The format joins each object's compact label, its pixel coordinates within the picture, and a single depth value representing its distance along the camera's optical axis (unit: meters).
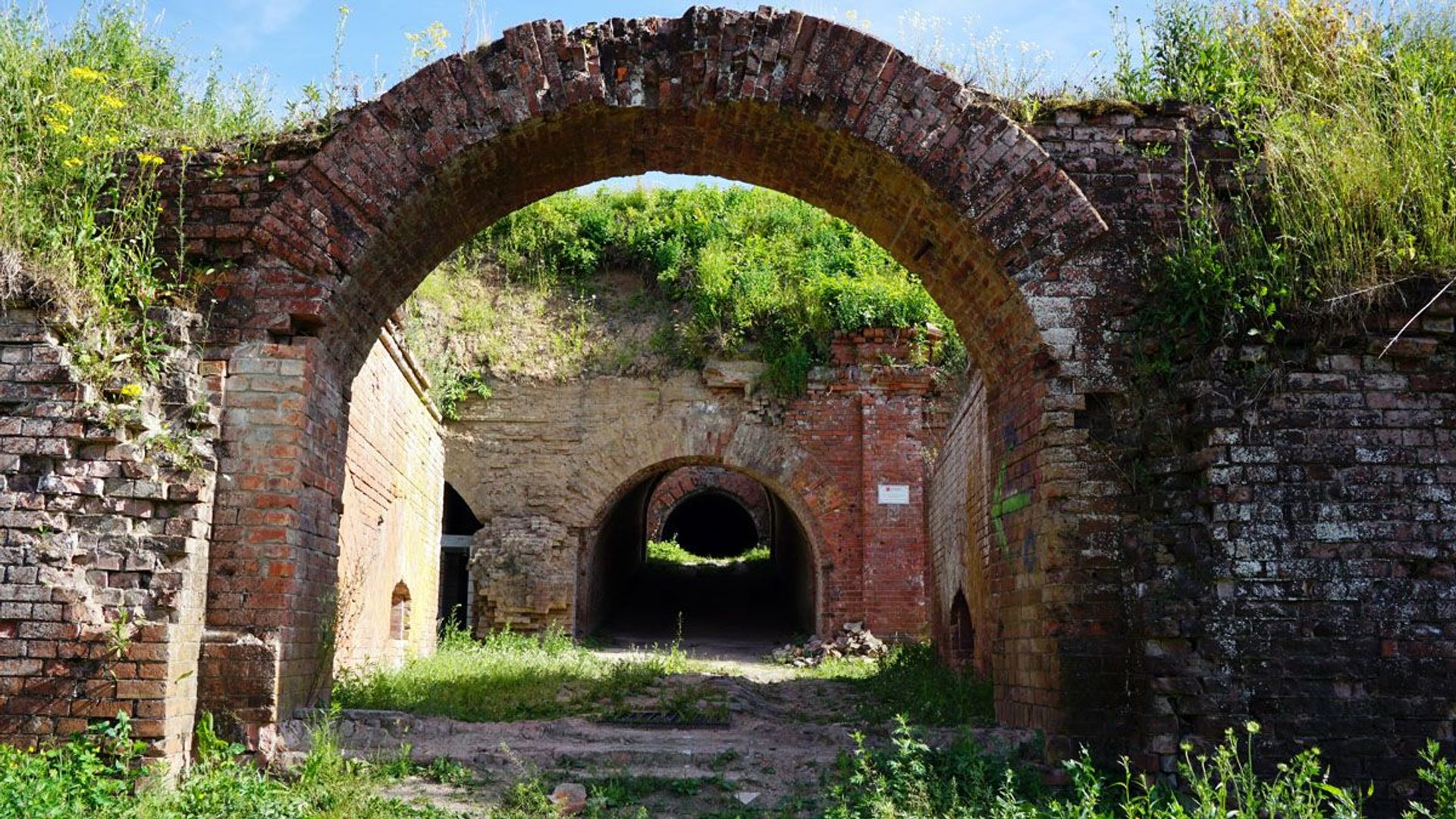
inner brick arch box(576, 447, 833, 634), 13.80
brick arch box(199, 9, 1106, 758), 5.64
